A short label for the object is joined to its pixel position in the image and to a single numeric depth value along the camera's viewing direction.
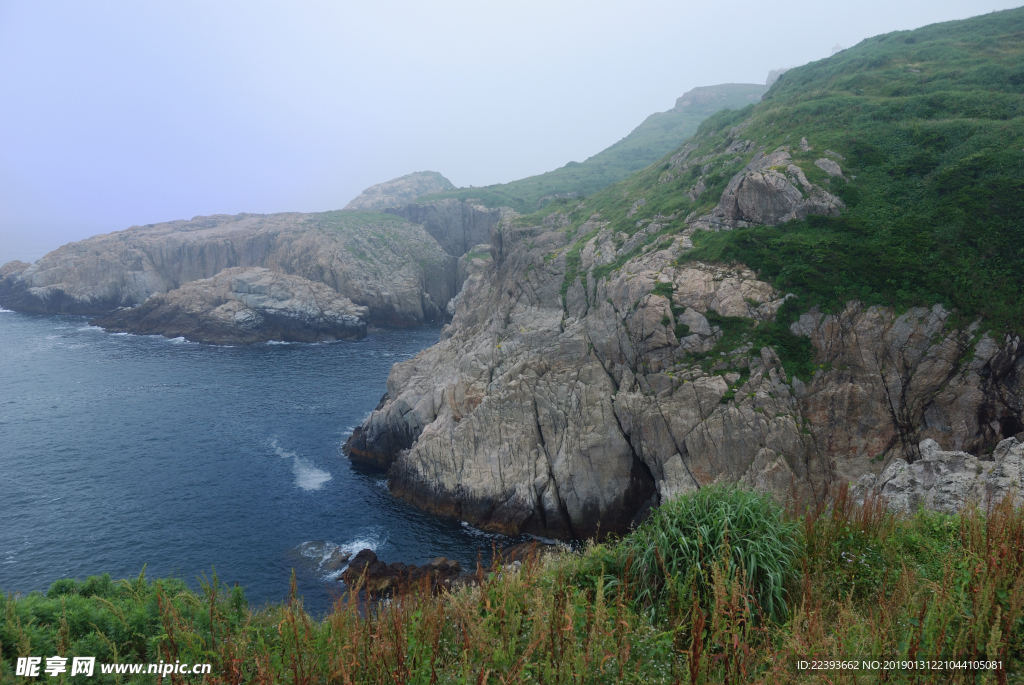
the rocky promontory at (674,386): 27.84
